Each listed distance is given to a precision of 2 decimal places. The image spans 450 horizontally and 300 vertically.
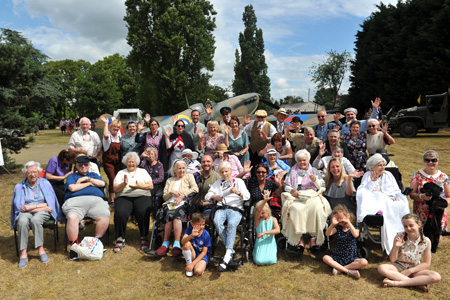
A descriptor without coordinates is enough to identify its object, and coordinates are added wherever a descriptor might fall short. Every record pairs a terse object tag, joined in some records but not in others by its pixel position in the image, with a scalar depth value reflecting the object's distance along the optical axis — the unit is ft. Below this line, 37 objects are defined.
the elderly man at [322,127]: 18.94
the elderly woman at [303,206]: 13.08
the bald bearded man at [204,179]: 14.70
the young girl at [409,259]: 10.48
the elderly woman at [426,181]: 13.48
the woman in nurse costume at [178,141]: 18.11
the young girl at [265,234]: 12.61
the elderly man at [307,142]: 17.12
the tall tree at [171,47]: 76.07
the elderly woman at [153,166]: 16.16
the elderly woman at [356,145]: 16.16
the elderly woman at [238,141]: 18.11
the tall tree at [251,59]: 147.95
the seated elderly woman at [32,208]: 13.21
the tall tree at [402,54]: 63.00
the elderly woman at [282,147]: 16.92
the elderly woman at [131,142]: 18.06
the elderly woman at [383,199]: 12.25
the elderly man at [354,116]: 17.91
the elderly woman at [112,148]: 18.57
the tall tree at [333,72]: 153.99
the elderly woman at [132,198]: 14.57
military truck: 51.88
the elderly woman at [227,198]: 12.90
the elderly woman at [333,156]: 15.05
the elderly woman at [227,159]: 16.03
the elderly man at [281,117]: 21.13
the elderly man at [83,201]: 13.71
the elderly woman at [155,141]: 17.87
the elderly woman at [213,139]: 17.52
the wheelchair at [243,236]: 12.46
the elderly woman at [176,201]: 13.60
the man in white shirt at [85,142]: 18.22
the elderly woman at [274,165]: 15.06
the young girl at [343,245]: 11.63
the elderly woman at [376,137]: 16.79
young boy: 12.00
